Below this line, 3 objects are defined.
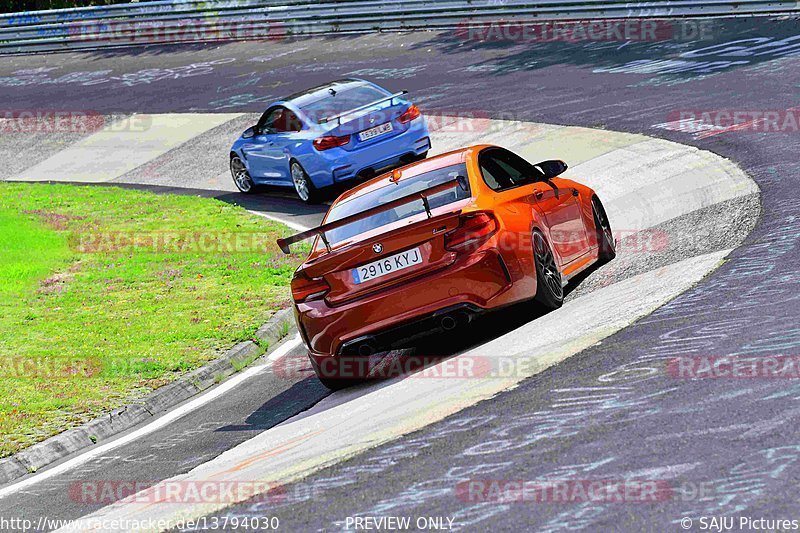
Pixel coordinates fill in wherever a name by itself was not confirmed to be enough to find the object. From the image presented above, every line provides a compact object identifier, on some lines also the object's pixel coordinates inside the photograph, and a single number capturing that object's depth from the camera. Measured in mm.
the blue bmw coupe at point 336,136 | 36281
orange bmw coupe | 17969
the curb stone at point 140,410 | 18156
